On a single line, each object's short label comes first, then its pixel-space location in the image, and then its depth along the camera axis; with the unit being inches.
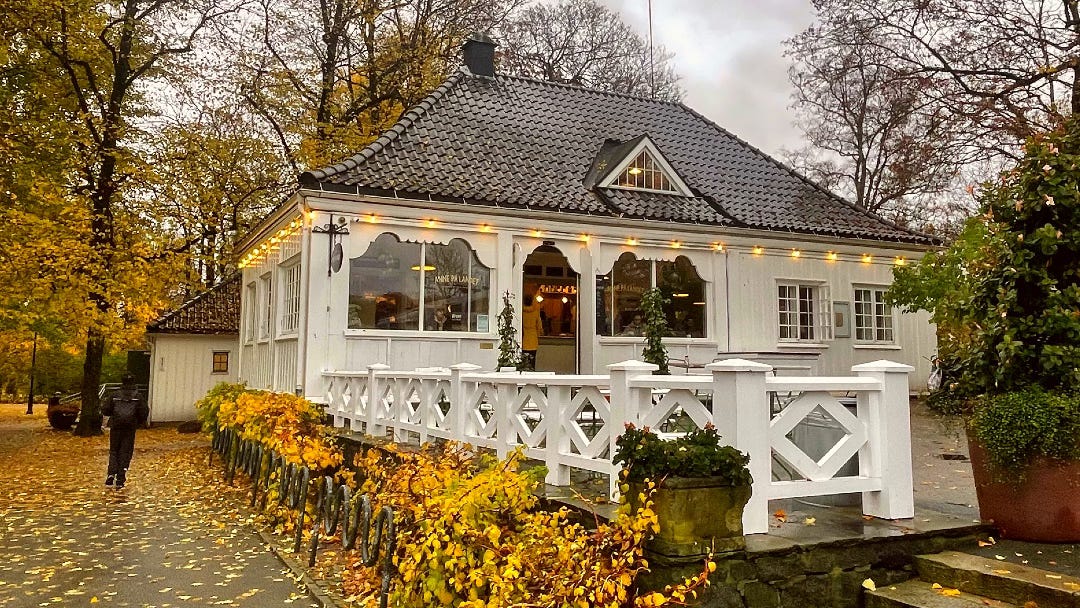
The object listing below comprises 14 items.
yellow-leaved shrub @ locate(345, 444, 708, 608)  145.9
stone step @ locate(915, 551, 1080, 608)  141.5
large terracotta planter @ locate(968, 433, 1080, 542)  176.6
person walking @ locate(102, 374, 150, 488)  434.6
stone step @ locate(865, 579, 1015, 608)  151.2
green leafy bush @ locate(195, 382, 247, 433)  547.7
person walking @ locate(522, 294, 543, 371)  506.9
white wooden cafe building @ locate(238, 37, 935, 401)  443.5
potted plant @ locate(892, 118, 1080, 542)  176.1
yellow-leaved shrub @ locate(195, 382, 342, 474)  337.4
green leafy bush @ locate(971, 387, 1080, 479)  172.4
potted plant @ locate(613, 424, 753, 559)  149.9
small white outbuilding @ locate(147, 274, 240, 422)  921.5
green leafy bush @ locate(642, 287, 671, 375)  334.0
